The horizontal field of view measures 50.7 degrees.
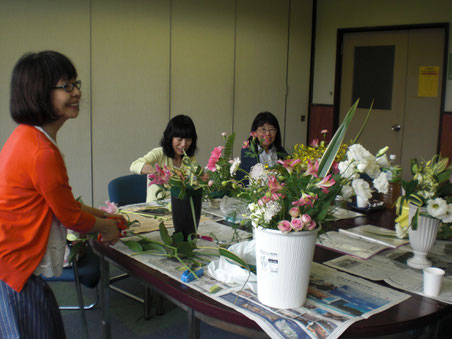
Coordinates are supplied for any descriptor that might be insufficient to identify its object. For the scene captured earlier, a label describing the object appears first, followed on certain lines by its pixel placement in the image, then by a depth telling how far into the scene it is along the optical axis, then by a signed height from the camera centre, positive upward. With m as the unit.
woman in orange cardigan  1.59 -0.29
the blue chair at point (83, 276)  2.52 -0.90
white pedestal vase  1.84 -0.46
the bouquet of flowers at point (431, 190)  1.74 -0.27
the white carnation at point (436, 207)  1.72 -0.32
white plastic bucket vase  1.38 -0.45
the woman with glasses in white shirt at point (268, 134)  3.80 -0.17
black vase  2.04 -0.43
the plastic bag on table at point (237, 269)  1.63 -0.55
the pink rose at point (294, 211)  1.34 -0.27
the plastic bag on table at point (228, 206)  2.38 -0.49
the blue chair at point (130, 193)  2.97 -0.58
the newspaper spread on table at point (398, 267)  1.68 -0.58
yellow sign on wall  5.61 +0.44
